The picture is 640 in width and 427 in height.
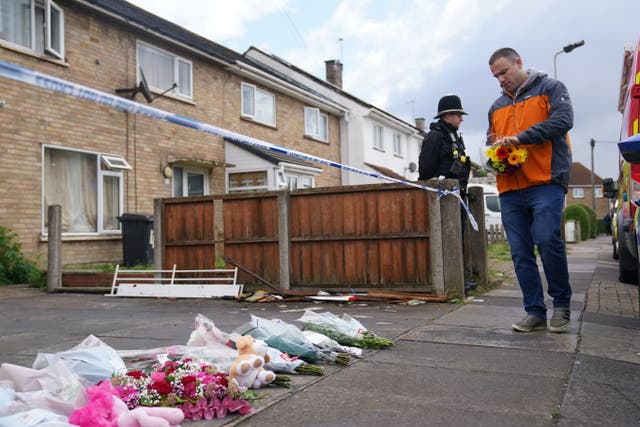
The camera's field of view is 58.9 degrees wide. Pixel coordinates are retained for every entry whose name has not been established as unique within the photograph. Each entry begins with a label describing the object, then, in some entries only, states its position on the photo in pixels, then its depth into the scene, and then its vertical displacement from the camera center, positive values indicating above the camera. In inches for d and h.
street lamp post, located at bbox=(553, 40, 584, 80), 727.7 +234.6
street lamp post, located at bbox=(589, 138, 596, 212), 1917.3 +288.5
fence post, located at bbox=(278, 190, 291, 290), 293.9 -1.5
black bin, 444.5 -0.3
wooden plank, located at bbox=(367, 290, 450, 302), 253.3 -29.0
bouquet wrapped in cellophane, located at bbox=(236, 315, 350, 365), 135.3 -26.2
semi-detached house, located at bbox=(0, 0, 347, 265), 415.5 +97.3
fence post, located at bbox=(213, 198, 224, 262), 315.0 +4.3
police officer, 263.1 +40.2
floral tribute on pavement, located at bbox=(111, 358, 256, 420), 97.6 -27.1
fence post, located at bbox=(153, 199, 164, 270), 331.6 +0.9
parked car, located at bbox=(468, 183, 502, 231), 868.0 +37.3
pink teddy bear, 84.4 -26.8
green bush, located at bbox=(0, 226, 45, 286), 386.9 -15.5
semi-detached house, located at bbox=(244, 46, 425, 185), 940.6 +187.3
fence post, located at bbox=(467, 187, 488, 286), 297.1 -4.4
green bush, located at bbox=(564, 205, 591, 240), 1173.7 +24.5
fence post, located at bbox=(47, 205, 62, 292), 356.2 -4.8
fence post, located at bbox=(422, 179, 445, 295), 260.2 -5.3
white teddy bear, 111.4 -26.9
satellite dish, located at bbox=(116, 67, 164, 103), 496.4 +130.7
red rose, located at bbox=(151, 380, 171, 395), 99.8 -26.3
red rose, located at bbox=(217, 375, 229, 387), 101.9 -26.1
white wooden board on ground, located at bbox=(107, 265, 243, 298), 303.9 -26.1
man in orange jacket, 166.7 +15.4
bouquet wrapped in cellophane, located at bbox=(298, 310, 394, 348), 153.1 -27.1
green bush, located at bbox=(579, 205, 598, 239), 1267.5 +12.4
